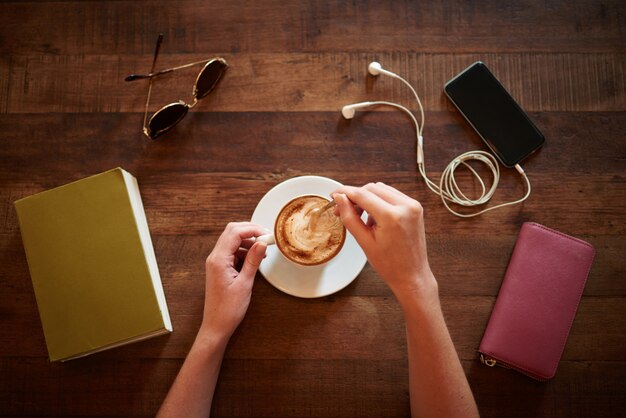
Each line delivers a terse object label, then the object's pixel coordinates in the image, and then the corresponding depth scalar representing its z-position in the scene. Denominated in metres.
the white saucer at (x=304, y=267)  1.31
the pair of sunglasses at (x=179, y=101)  1.39
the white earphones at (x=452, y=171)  1.40
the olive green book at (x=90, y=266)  1.31
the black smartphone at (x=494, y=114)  1.42
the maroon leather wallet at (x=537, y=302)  1.32
